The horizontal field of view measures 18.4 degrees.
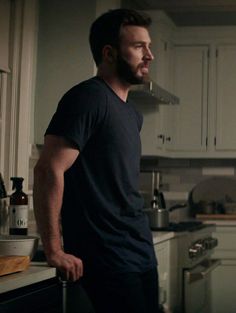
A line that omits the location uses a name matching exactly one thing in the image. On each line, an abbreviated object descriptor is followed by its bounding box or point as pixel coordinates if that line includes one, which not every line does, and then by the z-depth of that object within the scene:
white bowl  2.09
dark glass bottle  2.96
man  1.95
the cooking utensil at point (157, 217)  4.11
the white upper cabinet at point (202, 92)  5.64
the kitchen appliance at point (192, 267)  4.01
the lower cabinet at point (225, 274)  5.29
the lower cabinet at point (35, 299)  1.77
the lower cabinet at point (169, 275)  3.61
